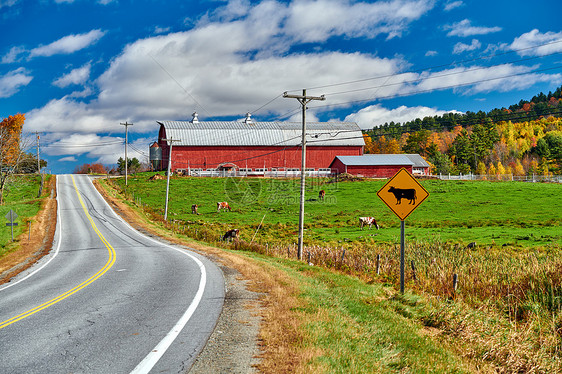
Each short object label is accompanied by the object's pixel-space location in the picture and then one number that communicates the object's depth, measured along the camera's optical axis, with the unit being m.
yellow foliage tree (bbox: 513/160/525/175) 125.61
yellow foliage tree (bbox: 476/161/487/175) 117.30
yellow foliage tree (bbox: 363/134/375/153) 152.05
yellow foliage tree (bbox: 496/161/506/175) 122.12
